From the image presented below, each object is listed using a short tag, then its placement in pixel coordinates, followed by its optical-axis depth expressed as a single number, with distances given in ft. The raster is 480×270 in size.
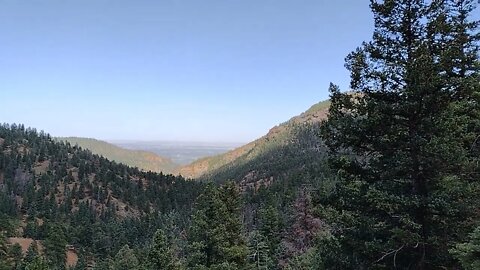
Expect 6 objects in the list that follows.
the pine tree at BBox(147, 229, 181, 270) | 92.84
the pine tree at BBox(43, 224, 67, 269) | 269.85
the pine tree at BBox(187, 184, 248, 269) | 81.82
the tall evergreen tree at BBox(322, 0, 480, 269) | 35.73
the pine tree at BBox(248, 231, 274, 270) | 164.60
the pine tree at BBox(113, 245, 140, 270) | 206.20
